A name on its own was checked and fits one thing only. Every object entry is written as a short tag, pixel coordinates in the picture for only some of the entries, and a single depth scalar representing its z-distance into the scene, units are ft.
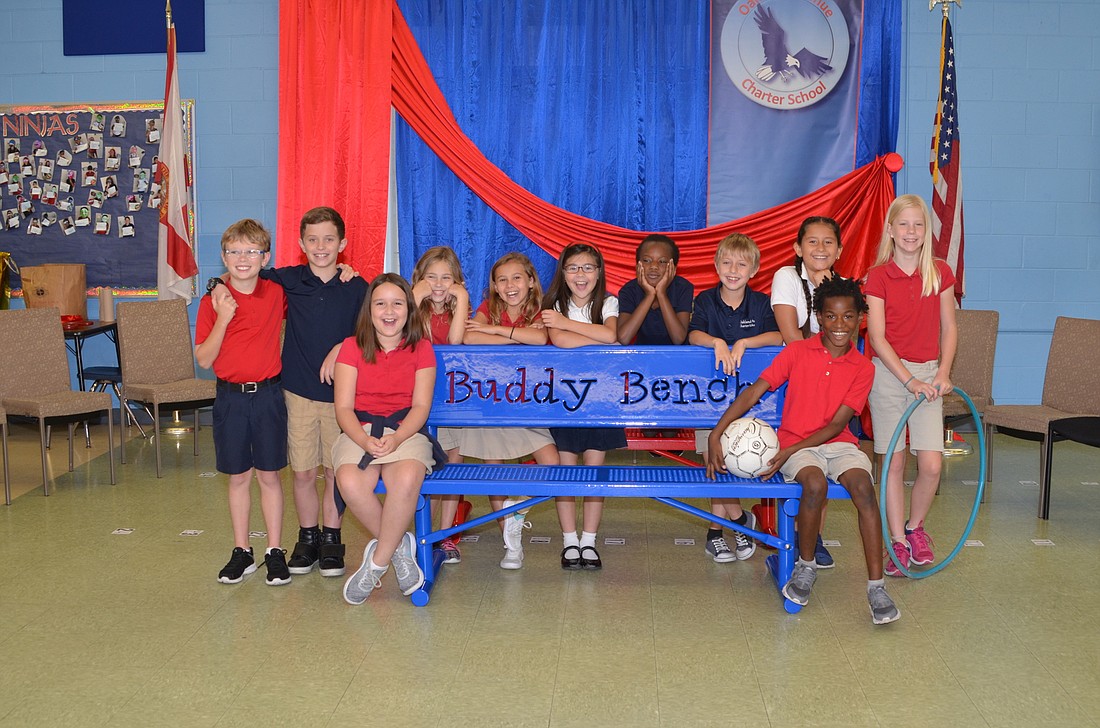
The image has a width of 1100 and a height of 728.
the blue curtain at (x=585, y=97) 22.76
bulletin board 25.14
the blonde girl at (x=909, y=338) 13.50
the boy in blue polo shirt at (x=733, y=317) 13.94
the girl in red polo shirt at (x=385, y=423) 12.57
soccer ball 12.62
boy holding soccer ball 12.37
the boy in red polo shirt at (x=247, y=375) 13.05
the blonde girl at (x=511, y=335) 14.38
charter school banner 22.70
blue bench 13.82
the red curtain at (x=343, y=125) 22.93
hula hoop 12.41
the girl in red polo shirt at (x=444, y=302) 14.37
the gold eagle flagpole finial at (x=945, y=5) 22.21
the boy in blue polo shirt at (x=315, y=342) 13.50
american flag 22.03
